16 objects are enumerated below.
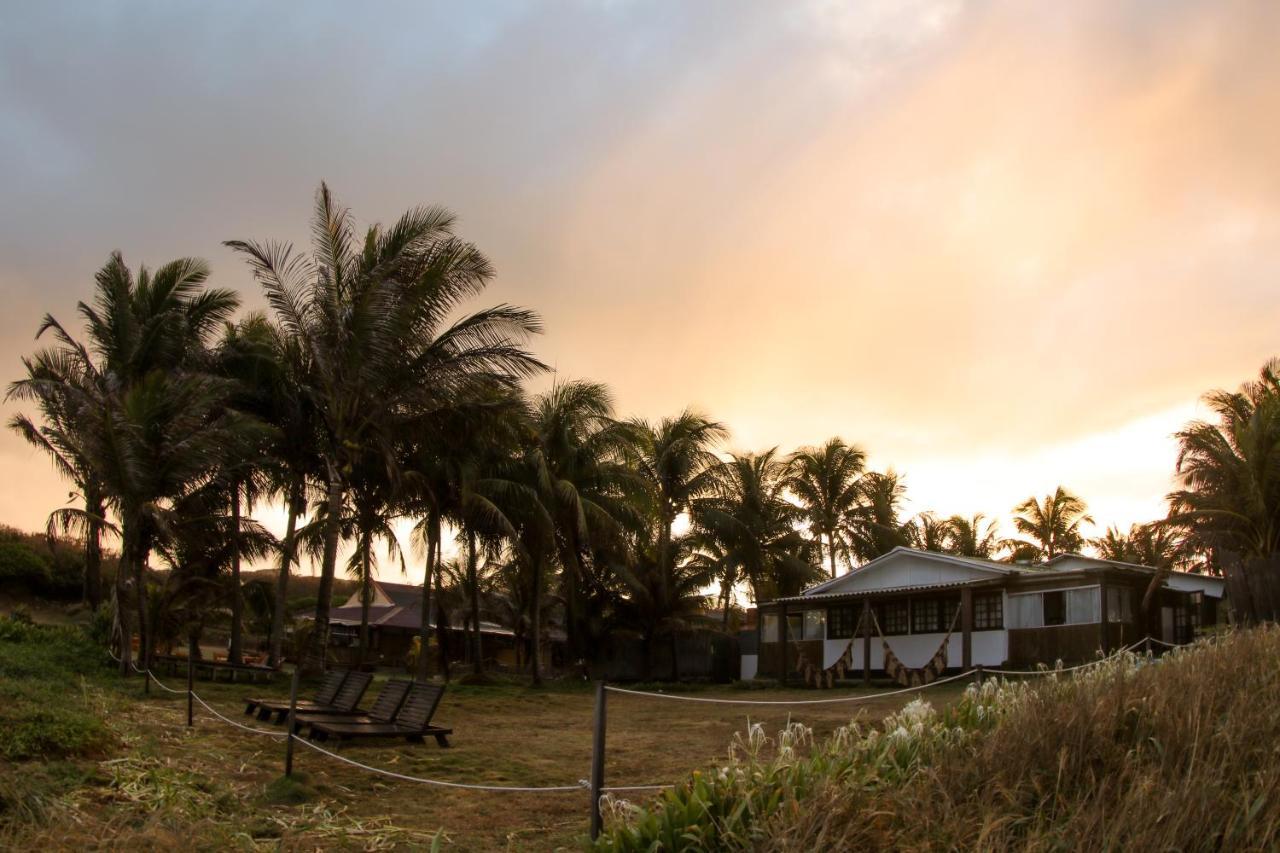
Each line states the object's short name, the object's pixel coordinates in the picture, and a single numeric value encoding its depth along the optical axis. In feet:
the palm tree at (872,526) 124.26
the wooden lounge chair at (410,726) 38.60
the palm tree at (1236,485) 69.51
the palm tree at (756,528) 108.47
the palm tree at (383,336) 67.15
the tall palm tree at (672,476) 106.73
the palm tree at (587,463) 95.96
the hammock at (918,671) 80.84
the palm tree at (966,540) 147.23
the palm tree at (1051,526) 155.85
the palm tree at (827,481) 122.62
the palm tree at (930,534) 139.95
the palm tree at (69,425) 67.17
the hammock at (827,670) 88.58
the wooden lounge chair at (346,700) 43.86
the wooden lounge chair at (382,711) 41.57
